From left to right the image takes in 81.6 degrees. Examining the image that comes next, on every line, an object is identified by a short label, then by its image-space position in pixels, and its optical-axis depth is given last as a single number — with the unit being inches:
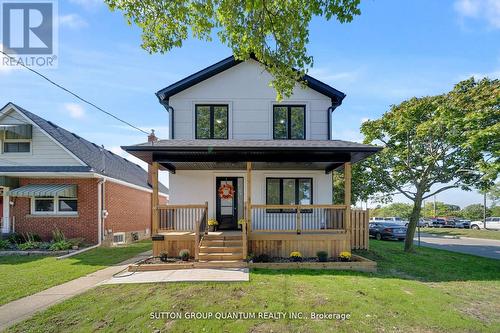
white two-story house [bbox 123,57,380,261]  475.2
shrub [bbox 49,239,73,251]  480.5
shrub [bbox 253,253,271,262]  364.0
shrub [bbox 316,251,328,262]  362.9
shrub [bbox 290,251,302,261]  366.6
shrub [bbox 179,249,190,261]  366.3
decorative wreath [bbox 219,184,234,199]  470.0
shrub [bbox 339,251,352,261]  365.7
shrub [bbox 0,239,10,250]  490.3
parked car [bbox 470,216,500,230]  1355.2
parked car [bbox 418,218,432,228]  1573.0
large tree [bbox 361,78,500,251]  423.8
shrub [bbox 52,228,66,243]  517.9
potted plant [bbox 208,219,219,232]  465.7
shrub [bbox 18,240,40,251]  481.7
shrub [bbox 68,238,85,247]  500.8
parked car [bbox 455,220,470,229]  1464.1
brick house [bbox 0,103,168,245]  537.0
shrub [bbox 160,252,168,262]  369.0
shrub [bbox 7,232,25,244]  511.8
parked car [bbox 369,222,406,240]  785.6
